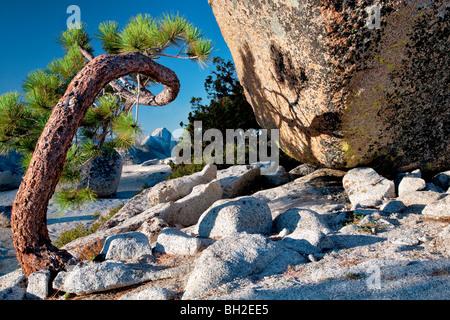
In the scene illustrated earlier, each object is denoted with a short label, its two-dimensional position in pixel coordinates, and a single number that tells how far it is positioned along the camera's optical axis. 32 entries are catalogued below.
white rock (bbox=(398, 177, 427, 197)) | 5.76
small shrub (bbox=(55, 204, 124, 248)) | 8.18
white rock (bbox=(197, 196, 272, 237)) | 4.55
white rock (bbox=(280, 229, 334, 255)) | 3.61
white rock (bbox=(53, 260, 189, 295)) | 3.30
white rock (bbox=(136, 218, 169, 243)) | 5.43
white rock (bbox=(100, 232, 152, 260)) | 4.08
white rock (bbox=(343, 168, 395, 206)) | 5.91
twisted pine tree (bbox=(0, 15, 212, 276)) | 4.30
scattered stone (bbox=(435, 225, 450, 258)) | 3.40
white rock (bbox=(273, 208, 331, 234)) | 4.45
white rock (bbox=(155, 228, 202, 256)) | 3.96
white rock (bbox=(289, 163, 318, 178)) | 9.37
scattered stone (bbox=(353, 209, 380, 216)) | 4.87
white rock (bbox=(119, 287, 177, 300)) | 2.76
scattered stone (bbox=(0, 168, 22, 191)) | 15.51
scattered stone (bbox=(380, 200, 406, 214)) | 4.92
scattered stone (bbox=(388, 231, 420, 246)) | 3.61
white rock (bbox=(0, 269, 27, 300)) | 3.60
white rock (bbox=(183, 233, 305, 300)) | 2.90
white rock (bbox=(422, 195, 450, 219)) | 4.49
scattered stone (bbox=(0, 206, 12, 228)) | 10.57
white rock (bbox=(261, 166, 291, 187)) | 8.92
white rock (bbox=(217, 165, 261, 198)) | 7.95
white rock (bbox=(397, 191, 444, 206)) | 5.12
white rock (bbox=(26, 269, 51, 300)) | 3.69
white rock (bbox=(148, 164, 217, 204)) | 7.93
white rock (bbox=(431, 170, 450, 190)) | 6.39
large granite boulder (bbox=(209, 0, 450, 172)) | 4.83
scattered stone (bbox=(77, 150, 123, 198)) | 12.51
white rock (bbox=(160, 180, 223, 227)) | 6.73
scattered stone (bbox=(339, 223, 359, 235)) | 4.15
